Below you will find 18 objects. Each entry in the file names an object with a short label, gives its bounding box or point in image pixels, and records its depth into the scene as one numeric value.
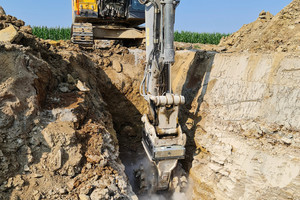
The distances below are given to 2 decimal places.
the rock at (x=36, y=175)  3.55
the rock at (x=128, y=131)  7.41
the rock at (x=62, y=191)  3.47
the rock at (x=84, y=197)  3.45
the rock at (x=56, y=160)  3.69
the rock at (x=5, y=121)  3.63
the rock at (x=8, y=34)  4.61
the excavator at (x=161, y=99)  4.49
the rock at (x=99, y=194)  3.49
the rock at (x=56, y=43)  8.25
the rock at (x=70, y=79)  5.21
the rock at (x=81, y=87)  5.15
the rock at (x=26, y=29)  5.48
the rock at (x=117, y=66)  7.62
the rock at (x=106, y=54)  7.91
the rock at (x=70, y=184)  3.58
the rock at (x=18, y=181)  3.39
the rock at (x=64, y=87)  4.94
